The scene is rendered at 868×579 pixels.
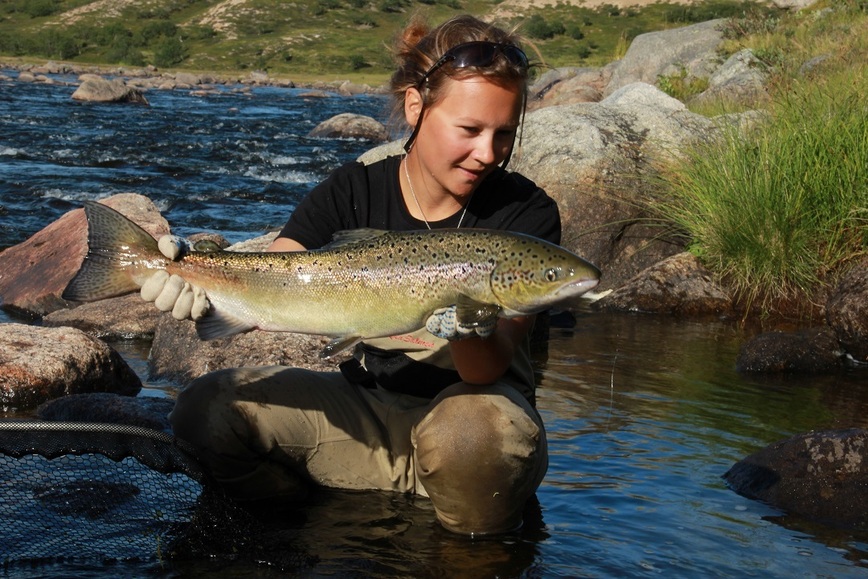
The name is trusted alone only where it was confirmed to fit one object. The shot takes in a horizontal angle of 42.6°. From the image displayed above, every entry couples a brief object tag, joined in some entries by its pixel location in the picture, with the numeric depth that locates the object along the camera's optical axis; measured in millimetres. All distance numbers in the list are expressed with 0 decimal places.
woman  4316
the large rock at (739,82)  14570
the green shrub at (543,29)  103419
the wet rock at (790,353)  8055
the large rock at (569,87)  24930
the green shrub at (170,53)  91000
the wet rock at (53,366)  6699
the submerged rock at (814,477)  5047
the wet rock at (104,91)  38281
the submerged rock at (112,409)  5766
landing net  4148
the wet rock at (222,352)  6746
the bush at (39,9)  113938
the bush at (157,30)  104312
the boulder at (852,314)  8352
